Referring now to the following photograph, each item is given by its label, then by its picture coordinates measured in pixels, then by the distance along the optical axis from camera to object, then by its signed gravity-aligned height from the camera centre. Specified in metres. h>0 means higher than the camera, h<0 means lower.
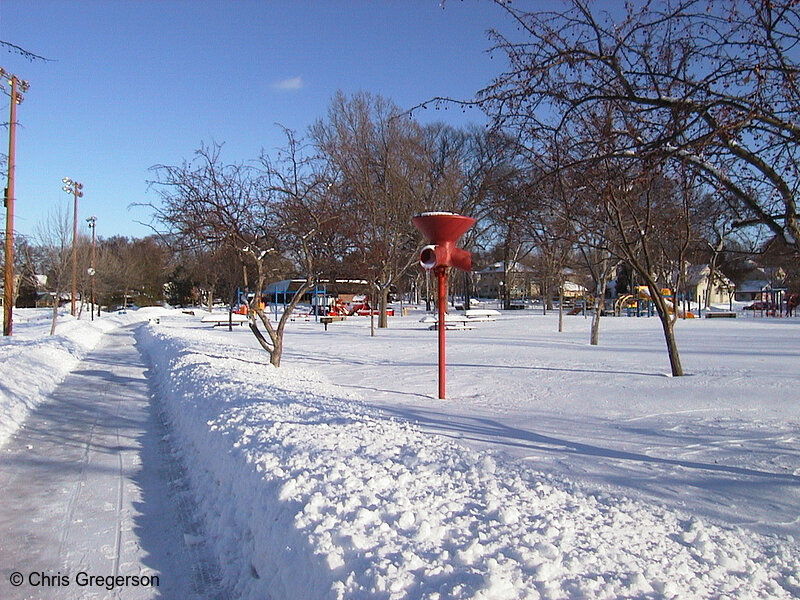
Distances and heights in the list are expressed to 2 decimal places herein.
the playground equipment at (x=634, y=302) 39.90 +0.27
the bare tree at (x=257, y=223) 13.79 +1.64
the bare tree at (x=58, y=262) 32.25 +1.47
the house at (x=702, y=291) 41.51 +1.87
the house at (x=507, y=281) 69.56 +2.92
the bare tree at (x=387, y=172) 33.34 +7.05
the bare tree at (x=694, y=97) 4.81 +1.76
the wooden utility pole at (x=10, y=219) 19.77 +2.60
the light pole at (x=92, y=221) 49.06 +5.55
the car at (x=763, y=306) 46.04 +0.23
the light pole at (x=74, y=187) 42.61 +7.07
